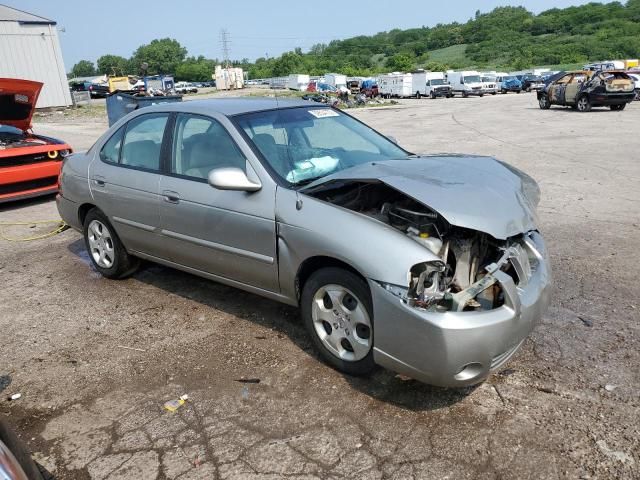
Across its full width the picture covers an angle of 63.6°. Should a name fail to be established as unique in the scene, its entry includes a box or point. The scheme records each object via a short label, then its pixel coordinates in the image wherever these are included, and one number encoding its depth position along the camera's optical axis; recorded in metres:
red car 7.99
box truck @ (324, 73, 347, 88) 53.28
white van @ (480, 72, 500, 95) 44.47
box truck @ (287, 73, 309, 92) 61.02
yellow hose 6.73
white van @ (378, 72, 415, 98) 45.88
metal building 35.59
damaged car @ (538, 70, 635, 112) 20.75
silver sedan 2.76
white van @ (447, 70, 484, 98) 43.88
